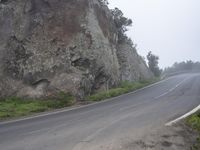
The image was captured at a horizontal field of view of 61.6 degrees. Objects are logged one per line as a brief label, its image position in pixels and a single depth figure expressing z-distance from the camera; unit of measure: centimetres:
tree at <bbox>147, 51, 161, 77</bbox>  2889
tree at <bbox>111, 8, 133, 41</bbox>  2102
